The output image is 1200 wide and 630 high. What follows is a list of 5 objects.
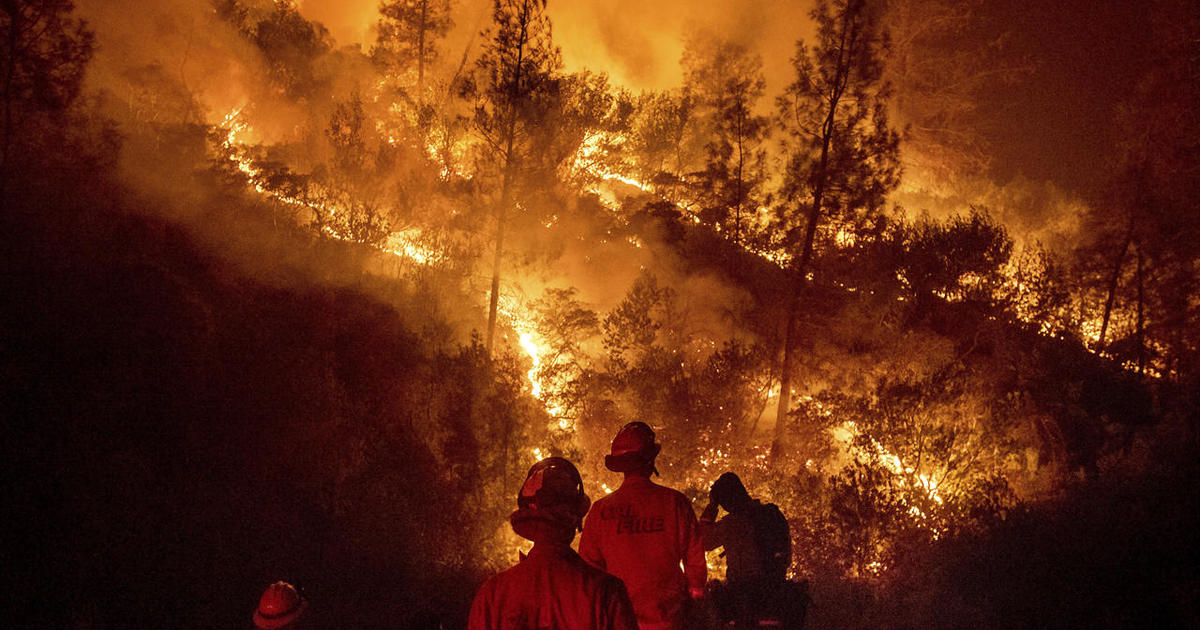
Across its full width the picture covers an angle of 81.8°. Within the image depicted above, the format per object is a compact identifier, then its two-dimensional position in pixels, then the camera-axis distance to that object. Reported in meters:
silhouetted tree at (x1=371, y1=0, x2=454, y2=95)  31.98
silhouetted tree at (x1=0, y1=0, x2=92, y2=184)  17.56
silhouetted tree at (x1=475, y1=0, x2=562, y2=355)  18.75
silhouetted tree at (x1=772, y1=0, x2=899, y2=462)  18.89
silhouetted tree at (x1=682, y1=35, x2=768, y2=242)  23.84
